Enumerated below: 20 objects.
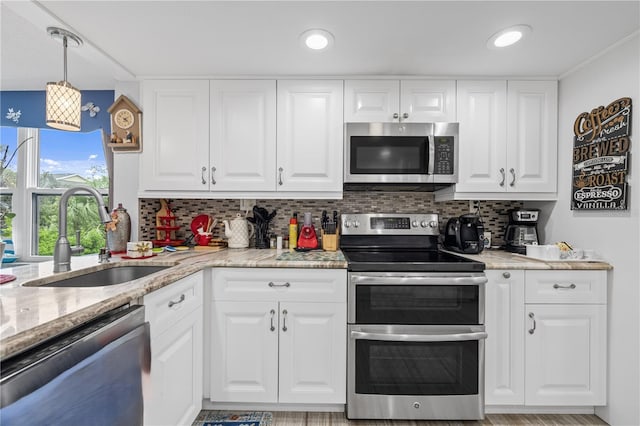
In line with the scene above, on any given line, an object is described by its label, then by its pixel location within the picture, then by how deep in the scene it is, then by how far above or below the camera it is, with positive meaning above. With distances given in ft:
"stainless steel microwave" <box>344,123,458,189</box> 6.65 +1.24
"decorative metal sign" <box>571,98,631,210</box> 5.41 +1.03
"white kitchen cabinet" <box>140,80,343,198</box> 6.84 +1.60
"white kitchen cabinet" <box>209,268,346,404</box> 5.73 -2.36
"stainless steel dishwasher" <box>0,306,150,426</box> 2.23 -1.44
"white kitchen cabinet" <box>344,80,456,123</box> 6.81 +2.43
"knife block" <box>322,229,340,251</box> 7.09 -0.76
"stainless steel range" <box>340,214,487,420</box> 5.55 -2.38
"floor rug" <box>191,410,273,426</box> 5.65 -3.96
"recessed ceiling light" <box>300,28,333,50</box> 5.22 +2.99
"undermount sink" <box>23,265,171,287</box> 5.08 -1.18
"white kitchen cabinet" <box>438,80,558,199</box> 6.81 +1.64
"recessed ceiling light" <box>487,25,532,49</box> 5.09 +3.01
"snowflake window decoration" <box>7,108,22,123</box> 8.34 +2.52
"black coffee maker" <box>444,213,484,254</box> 6.60 -0.53
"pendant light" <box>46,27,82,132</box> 4.96 +1.73
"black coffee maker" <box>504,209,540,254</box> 7.07 -0.45
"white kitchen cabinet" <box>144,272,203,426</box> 4.04 -2.20
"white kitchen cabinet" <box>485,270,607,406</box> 5.71 -2.41
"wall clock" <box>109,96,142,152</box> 6.96 +1.89
